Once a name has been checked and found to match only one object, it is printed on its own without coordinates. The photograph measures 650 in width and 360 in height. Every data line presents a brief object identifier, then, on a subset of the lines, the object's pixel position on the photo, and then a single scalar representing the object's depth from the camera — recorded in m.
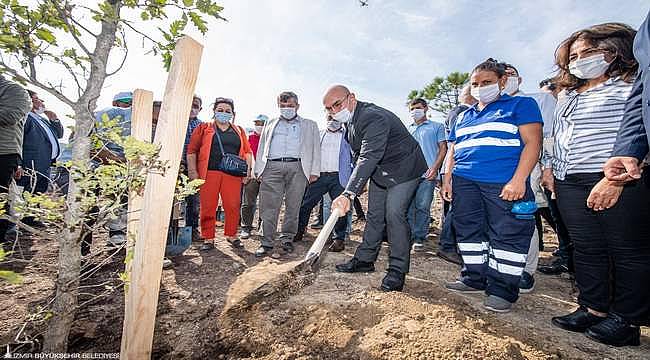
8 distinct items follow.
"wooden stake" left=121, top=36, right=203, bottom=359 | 1.48
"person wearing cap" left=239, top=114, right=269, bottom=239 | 5.00
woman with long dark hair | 1.84
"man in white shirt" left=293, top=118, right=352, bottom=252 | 4.86
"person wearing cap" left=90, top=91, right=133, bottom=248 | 3.44
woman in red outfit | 3.95
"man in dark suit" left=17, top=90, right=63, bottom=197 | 4.46
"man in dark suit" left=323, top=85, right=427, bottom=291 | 2.70
